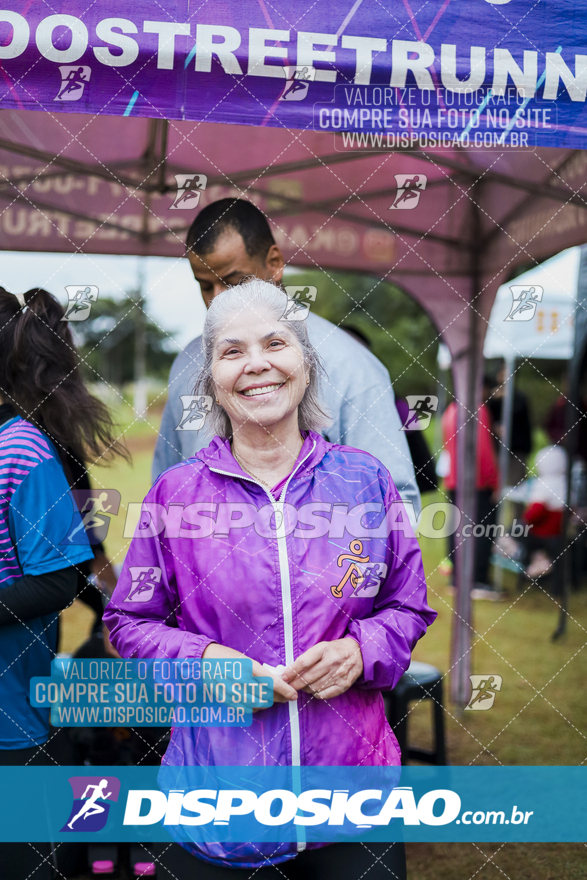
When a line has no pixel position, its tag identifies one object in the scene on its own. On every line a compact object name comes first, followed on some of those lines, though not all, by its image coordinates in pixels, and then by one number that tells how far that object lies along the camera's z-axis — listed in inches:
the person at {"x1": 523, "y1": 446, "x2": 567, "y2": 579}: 229.3
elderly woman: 50.7
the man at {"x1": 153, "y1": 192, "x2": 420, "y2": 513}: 71.5
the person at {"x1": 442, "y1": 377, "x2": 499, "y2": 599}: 218.5
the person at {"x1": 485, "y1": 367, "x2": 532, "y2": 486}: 249.4
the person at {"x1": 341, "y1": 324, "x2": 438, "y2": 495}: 129.1
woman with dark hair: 60.2
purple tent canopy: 57.2
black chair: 94.7
